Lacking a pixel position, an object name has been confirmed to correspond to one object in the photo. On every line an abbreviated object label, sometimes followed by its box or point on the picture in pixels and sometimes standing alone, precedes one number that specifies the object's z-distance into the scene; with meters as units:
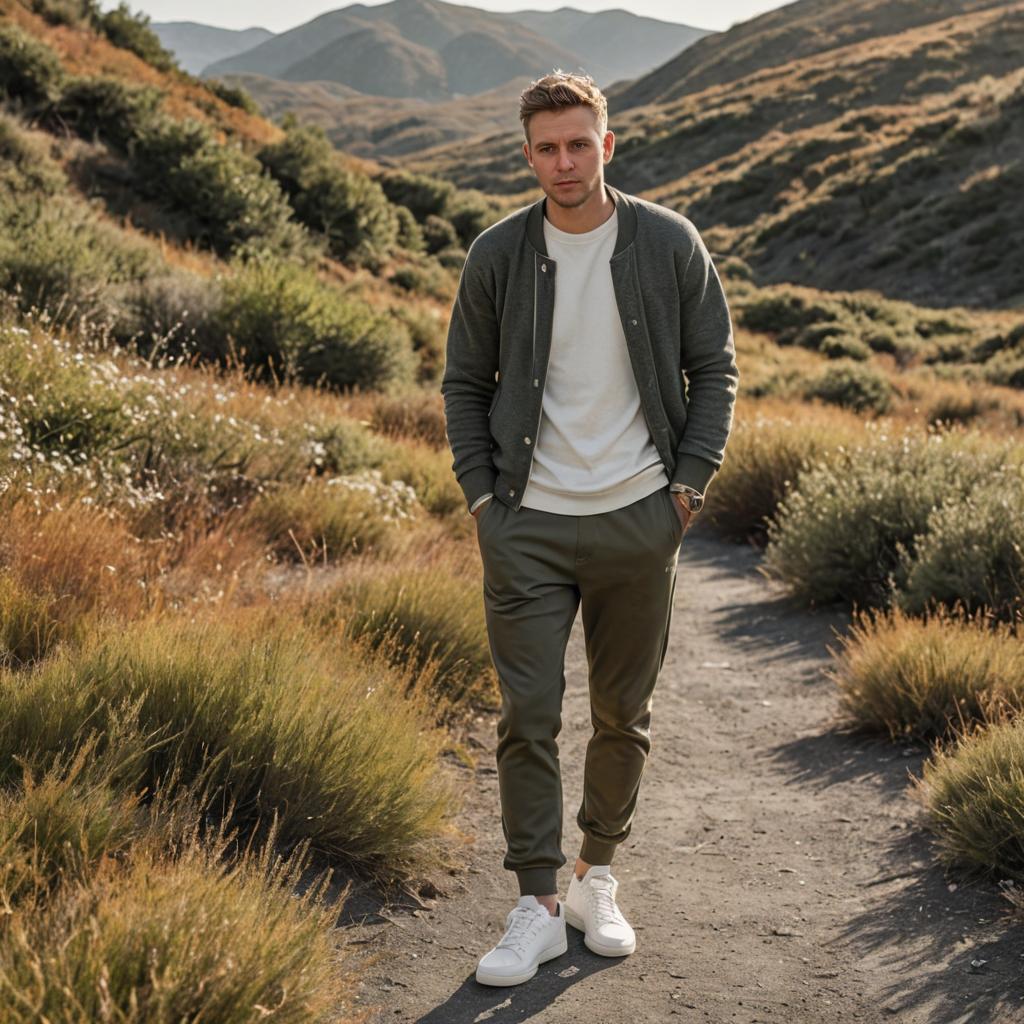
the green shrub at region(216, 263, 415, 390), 11.63
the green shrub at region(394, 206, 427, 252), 25.88
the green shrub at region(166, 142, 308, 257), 17.98
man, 3.28
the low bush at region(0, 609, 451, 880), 3.65
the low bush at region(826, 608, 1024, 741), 5.23
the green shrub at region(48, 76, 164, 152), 19.41
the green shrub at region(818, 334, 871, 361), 25.67
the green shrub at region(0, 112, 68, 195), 14.66
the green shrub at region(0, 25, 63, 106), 18.69
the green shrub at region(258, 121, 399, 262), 22.17
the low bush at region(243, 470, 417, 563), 7.56
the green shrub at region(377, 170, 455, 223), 30.64
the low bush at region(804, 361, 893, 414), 18.19
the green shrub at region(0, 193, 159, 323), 10.23
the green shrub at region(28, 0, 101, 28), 24.28
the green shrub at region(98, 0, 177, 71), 26.45
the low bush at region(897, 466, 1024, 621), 6.62
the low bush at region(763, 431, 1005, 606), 7.95
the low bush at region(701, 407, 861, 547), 10.80
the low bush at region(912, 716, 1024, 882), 3.94
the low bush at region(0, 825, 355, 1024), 2.29
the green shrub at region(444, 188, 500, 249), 30.84
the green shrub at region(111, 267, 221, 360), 11.09
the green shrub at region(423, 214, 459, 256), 28.67
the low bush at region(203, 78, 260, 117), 28.62
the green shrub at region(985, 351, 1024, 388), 21.77
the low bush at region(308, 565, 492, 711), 5.75
